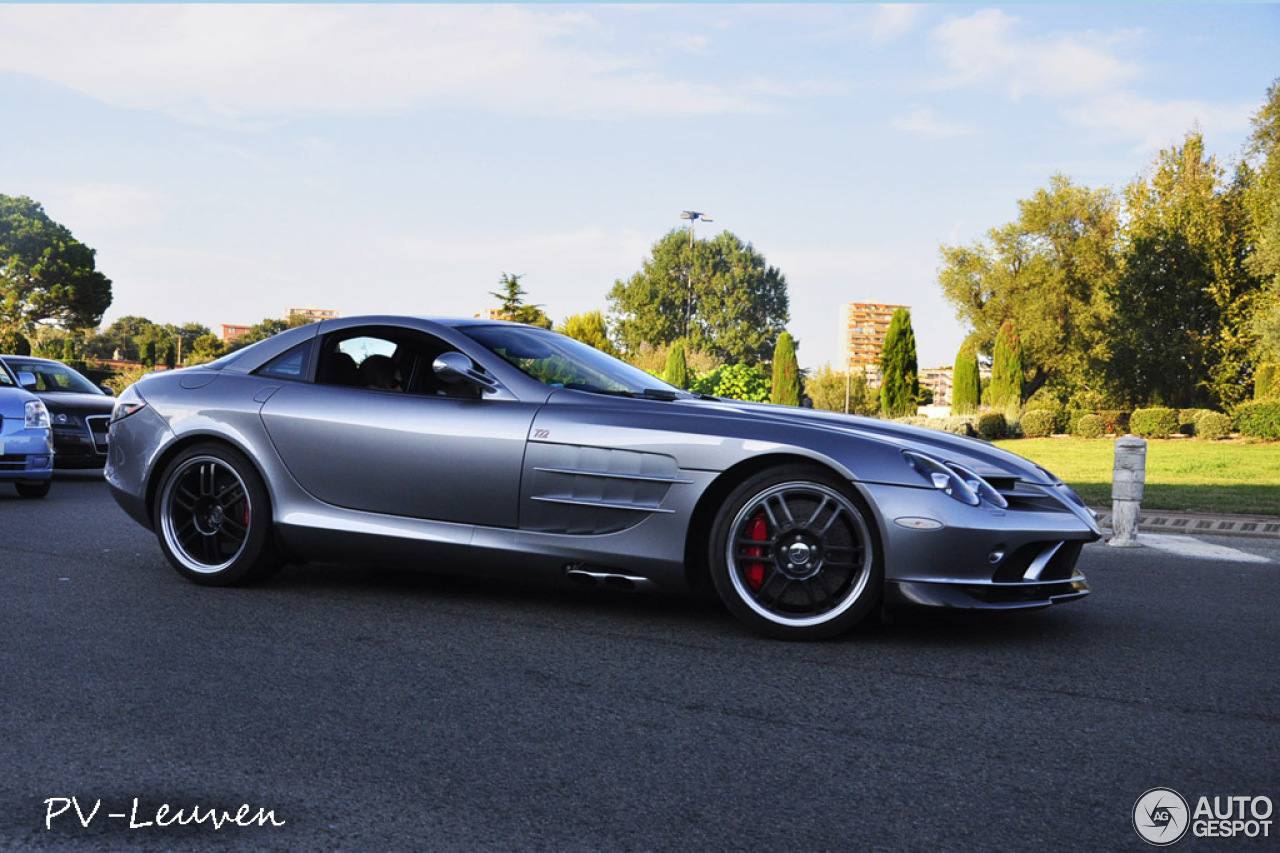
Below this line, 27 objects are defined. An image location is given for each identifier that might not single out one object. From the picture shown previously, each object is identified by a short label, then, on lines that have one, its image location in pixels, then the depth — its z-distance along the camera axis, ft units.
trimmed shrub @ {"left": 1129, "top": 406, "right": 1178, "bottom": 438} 104.53
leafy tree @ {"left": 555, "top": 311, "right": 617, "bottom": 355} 234.58
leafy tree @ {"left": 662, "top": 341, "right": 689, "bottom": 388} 136.36
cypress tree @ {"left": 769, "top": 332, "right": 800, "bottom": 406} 171.01
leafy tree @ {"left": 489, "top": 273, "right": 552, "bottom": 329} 206.90
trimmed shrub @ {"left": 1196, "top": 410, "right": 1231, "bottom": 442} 99.19
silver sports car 15.16
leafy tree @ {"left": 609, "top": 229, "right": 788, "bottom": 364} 275.39
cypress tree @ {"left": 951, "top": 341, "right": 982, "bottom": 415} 147.84
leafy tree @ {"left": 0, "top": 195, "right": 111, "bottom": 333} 210.79
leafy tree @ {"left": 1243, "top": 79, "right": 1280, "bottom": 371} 99.32
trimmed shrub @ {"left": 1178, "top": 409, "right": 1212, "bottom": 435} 104.88
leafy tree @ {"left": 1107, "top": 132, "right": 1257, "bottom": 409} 117.60
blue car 33.71
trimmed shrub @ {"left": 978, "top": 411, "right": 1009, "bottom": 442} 116.88
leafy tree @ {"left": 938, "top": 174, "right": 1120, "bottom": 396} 171.42
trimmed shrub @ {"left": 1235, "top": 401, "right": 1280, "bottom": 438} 93.61
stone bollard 29.30
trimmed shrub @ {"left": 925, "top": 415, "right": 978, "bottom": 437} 113.09
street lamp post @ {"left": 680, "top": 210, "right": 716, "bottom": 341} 164.66
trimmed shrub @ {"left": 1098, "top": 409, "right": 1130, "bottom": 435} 118.52
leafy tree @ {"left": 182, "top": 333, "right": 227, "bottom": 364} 349.20
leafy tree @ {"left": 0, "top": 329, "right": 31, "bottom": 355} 170.65
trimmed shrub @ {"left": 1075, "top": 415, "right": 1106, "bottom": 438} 115.55
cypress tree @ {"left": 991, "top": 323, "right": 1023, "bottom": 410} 148.66
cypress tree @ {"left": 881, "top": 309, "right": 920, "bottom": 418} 153.69
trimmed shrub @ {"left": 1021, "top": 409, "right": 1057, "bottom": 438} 121.29
